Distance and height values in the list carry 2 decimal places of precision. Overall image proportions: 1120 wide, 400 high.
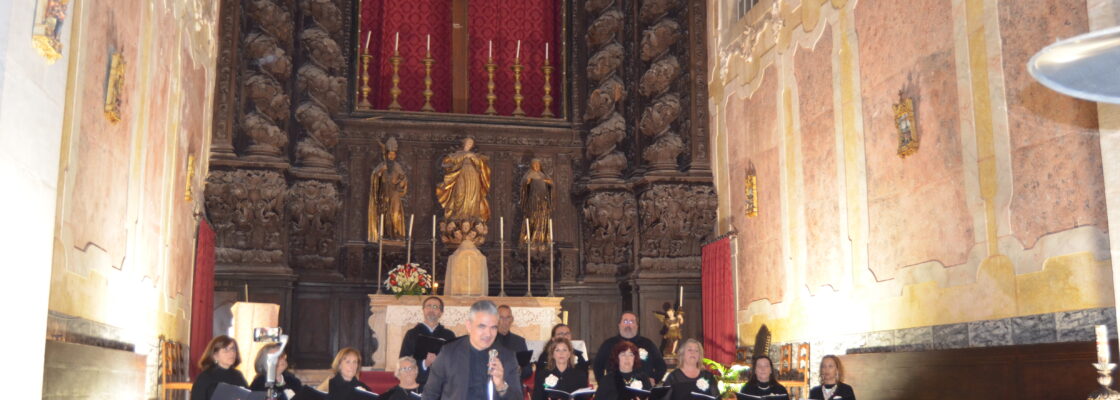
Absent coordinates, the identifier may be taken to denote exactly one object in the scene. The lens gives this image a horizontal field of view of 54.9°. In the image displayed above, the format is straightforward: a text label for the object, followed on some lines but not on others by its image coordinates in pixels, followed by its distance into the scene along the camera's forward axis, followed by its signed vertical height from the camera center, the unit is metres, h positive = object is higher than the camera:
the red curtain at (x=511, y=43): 19.45 +5.23
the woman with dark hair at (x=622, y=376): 8.51 -0.35
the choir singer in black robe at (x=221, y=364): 7.90 -0.24
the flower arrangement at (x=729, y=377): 13.61 -0.59
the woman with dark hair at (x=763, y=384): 10.95 -0.54
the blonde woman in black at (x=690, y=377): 8.43 -0.36
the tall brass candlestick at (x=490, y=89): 18.88 +4.22
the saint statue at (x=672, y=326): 16.33 +0.08
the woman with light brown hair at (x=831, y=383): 10.74 -0.52
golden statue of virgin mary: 17.47 +2.32
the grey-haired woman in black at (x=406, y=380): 8.42 -0.38
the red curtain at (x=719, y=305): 16.11 +0.39
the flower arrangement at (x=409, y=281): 15.34 +0.72
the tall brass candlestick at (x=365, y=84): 18.28 +4.22
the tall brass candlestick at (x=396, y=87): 18.42 +4.16
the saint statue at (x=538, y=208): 17.78 +2.02
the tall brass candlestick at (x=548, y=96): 18.98 +4.13
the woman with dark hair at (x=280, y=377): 7.61 -0.38
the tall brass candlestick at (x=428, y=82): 18.53 +4.26
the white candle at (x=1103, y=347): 7.54 -0.11
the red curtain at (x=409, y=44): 18.92 +5.07
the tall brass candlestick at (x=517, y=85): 19.03 +4.33
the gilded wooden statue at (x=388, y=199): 17.45 +2.14
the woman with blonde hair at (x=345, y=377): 8.58 -0.36
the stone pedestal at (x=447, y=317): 14.94 +0.20
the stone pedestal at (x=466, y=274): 15.73 +0.84
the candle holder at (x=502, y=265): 16.47 +1.02
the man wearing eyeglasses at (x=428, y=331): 9.60 +0.00
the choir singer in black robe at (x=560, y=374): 9.31 -0.37
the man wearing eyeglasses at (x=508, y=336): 9.83 -0.04
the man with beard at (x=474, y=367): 6.06 -0.20
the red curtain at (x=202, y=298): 14.23 +0.45
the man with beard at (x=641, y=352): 9.78 -0.19
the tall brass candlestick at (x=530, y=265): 16.67 +1.07
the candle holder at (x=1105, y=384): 7.48 -0.37
